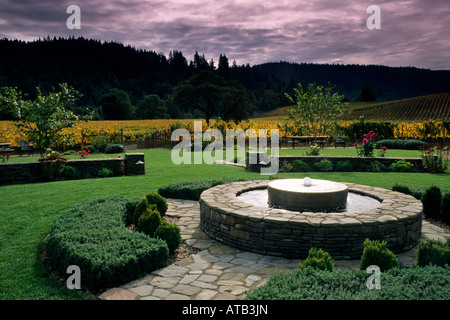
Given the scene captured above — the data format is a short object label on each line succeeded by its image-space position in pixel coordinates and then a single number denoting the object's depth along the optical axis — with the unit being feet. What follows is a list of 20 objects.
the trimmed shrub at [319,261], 11.46
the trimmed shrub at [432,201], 21.68
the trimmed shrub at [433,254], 11.60
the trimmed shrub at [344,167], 41.34
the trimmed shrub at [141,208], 18.85
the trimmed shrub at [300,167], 40.86
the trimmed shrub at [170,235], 15.51
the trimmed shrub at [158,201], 20.21
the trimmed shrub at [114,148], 66.23
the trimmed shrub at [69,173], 36.46
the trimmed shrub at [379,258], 11.61
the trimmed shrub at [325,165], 41.06
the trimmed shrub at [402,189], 24.40
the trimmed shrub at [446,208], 20.63
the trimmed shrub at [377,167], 41.24
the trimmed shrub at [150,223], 16.56
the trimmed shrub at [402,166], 40.68
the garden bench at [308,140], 72.13
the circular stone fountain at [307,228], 14.87
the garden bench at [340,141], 78.81
